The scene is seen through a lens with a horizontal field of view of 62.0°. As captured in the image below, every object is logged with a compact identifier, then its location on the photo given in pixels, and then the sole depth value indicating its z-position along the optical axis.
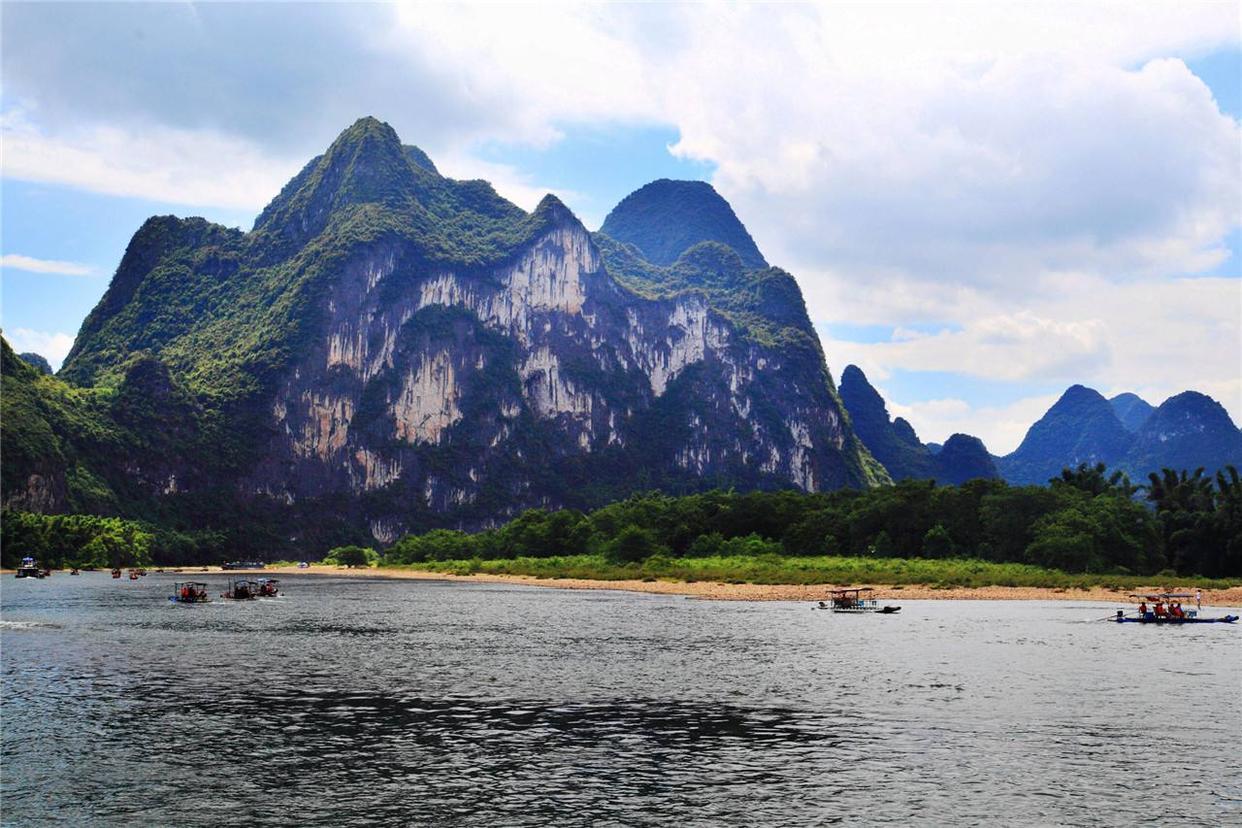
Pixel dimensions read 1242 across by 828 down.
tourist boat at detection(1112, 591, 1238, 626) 67.38
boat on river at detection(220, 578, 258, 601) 103.25
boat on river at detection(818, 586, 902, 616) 75.59
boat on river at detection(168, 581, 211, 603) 96.00
